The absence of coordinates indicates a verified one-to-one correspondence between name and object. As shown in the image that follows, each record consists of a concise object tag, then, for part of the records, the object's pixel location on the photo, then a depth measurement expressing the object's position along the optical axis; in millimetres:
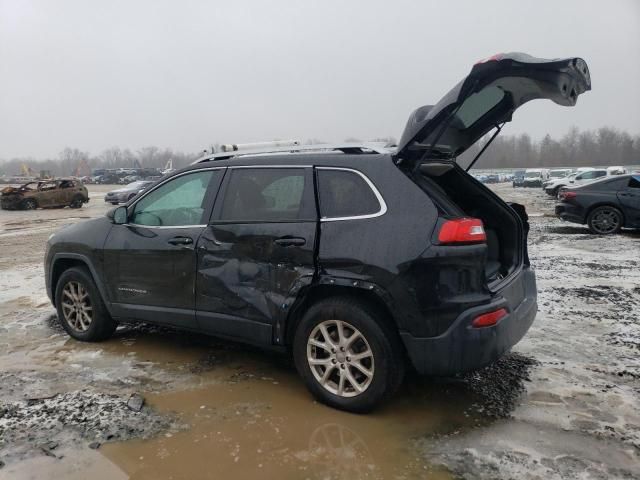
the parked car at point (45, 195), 26531
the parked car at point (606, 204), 11758
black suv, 3086
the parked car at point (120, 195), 29062
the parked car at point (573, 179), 30531
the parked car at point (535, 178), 50406
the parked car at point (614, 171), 33562
